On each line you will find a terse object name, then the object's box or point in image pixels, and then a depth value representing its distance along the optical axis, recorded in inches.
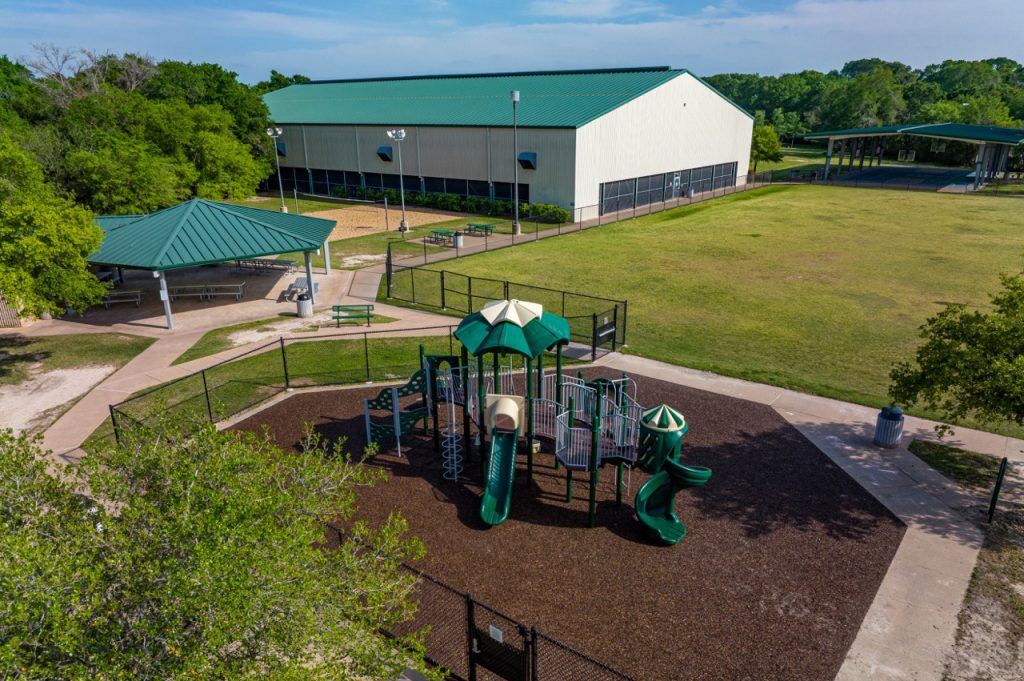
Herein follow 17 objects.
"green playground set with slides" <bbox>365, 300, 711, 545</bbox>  519.2
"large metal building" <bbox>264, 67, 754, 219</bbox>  2010.3
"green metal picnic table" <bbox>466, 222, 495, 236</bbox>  1736.0
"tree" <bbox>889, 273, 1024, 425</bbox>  494.3
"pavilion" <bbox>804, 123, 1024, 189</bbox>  2497.5
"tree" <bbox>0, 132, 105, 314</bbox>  794.8
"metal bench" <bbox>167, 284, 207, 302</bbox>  1210.4
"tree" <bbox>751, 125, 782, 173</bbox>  3107.8
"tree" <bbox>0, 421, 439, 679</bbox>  238.4
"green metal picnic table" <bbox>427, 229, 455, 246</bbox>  1680.6
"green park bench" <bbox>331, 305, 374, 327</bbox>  1041.5
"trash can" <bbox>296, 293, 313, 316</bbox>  1071.0
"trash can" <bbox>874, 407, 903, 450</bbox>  637.3
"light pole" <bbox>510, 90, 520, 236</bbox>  1697.2
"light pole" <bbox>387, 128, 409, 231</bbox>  1848.3
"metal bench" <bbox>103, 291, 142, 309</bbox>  1160.2
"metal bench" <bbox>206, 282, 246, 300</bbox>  1179.9
